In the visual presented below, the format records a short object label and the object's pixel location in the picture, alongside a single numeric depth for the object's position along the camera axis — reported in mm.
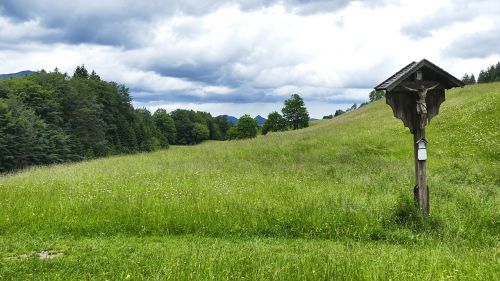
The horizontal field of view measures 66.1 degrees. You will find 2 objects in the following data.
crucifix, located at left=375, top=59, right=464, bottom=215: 10398
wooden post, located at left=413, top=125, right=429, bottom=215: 10383
